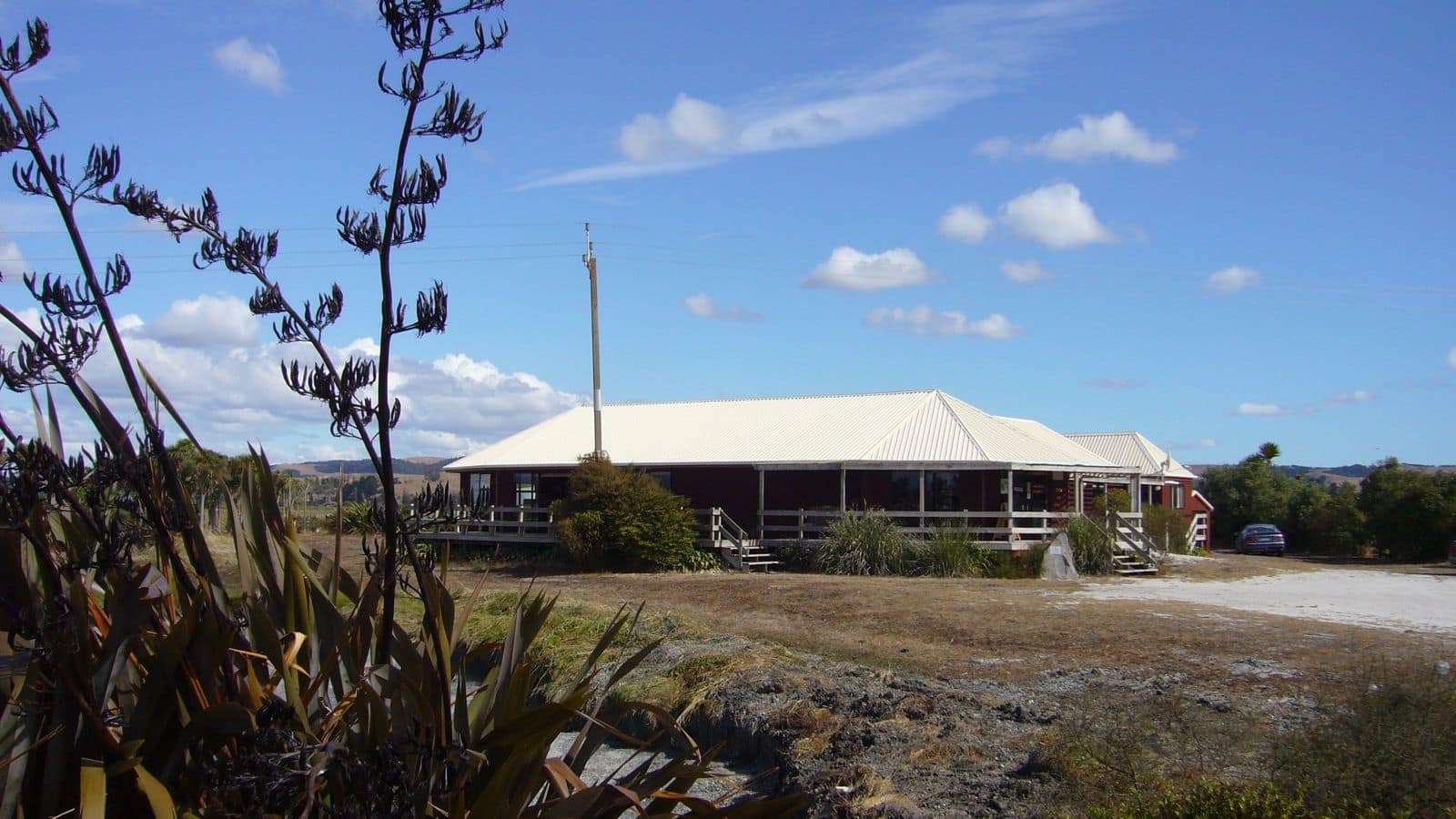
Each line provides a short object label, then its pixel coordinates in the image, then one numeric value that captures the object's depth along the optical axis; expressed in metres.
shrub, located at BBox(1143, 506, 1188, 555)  32.97
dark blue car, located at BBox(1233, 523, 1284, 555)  46.53
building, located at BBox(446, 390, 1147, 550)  30.19
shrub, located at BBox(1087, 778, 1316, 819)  5.70
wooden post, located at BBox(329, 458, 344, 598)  3.95
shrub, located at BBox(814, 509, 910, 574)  27.09
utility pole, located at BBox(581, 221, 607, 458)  33.91
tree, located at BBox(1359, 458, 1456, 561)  40.38
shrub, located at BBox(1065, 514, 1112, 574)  27.86
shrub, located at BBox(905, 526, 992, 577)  26.50
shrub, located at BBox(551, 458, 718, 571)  28.08
